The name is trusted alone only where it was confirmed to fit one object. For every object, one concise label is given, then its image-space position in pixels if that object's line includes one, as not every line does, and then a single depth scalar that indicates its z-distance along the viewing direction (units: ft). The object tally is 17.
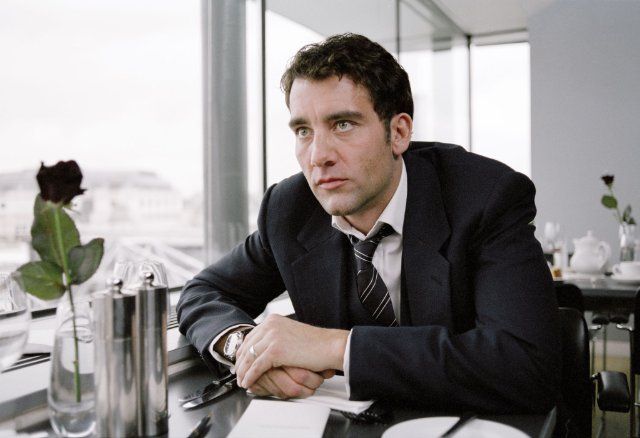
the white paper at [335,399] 3.34
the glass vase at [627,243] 11.09
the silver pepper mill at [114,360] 2.80
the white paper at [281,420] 2.91
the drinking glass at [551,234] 13.12
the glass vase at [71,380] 2.83
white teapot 10.91
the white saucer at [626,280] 9.75
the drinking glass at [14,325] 2.92
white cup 9.91
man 3.52
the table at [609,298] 9.05
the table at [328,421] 3.05
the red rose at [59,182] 2.64
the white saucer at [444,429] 2.81
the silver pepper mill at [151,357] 2.89
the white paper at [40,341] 4.54
